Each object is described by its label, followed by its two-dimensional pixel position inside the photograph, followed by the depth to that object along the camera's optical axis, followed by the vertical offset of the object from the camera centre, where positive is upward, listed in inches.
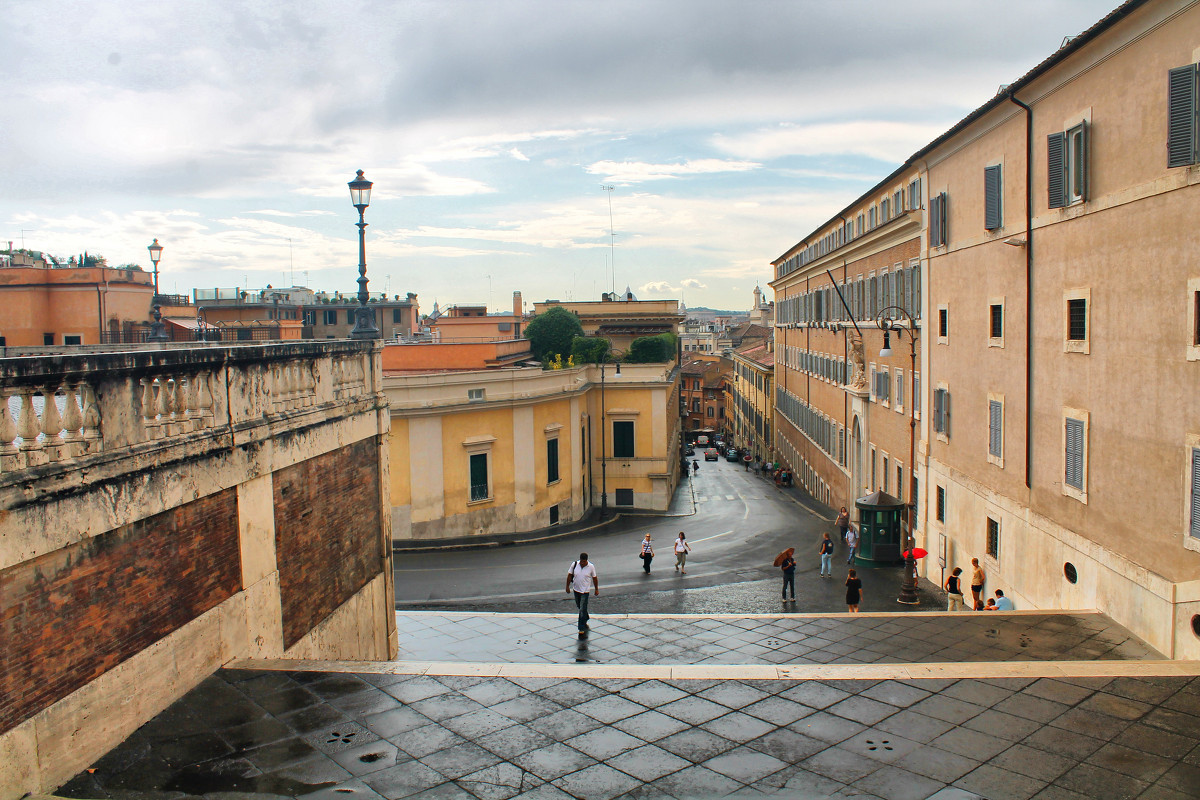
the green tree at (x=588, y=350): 2188.4 -13.9
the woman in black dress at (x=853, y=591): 703.7 -205.3
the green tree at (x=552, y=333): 2231.8 +30.6
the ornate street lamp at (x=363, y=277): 498.3 +42.9
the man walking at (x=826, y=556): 912.6 -230.4
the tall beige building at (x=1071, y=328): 478.0 +4.2
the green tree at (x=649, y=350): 2448.3 -21.3
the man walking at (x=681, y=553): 936.9 -228.3
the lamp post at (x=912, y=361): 1009.5 -28.2
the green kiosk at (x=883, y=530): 1001.5 -222.5
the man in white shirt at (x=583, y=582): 557.6 -154.1
